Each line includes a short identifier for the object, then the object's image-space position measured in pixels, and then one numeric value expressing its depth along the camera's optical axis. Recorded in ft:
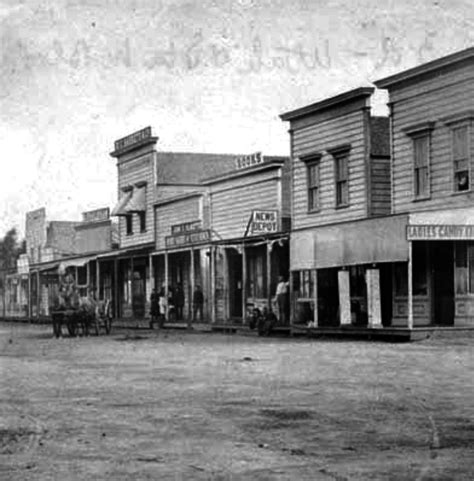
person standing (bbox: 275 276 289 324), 106.01
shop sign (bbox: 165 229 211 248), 117.08
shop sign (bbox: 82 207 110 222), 181.37
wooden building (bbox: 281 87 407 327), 88.07
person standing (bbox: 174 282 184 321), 137.90
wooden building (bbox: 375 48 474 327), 84.64
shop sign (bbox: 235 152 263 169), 121.70
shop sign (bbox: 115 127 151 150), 154.11
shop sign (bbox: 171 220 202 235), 129.90
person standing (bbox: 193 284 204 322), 127.44
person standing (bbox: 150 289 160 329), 127.28
